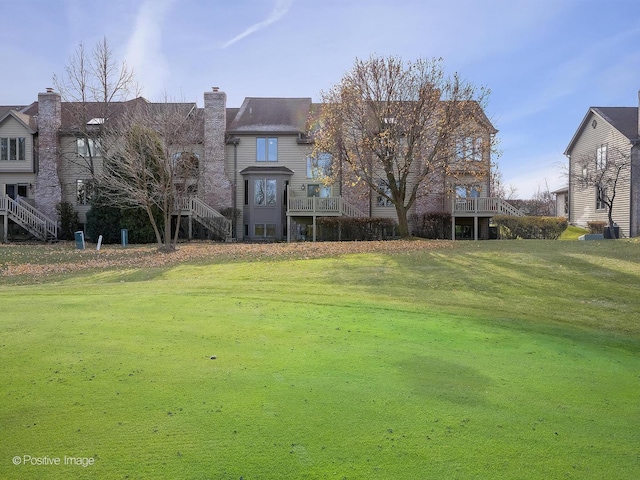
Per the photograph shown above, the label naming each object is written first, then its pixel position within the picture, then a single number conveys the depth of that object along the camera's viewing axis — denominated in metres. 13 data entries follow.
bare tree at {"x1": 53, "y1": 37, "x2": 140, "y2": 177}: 31.89
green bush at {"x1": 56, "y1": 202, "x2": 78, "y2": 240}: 31.34
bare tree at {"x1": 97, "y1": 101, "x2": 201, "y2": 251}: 22.05
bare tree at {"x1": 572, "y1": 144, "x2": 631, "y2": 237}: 28.61
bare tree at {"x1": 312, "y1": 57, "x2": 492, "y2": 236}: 23.64
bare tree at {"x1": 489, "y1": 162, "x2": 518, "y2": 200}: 60.00
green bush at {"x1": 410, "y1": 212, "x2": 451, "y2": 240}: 29.86
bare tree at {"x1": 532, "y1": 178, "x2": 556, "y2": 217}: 56.21
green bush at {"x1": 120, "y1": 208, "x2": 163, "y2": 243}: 27.98
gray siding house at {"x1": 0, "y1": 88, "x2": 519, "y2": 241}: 29.22
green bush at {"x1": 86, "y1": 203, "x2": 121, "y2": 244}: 28.50
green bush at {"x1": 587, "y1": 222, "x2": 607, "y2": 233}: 30.20
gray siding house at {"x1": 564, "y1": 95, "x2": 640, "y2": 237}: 28.58
